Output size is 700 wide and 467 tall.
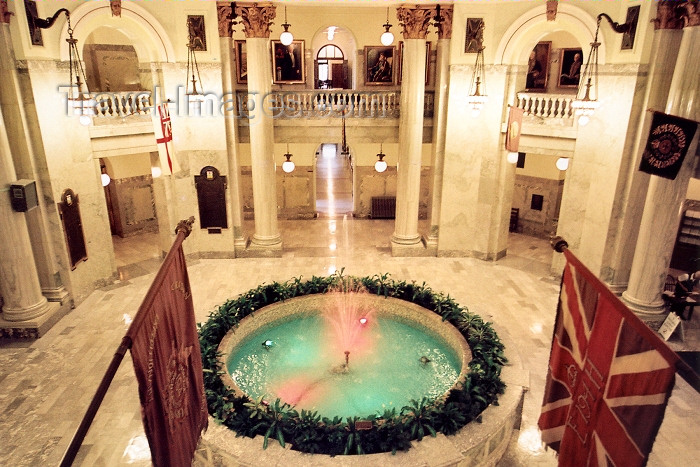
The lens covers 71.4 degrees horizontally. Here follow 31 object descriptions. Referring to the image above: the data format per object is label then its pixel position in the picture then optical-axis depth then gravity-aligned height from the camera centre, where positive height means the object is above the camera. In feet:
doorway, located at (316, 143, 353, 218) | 62.64 -12.89
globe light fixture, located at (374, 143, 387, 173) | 44.35 -5.79
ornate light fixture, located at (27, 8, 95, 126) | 31.91 +1.65
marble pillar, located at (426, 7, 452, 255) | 41.83 -1.47
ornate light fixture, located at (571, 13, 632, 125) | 32.81 +1.33
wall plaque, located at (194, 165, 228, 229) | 43.98 -8.76
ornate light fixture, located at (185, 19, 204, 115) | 40.34 +2.92
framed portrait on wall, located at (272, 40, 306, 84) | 55.26 +3.93
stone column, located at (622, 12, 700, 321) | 28.63 -6.72
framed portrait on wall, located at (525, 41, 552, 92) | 52.90 +3.41
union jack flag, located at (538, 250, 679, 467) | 11.64 -7.33
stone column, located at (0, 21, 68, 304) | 31.12 -4.05
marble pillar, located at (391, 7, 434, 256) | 42.14 -2.83
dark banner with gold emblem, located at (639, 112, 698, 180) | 28.25 -2.53
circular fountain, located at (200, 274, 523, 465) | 20.29 -13.81
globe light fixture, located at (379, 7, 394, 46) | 41.83 +5.05
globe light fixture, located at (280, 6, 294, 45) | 42.75 +5.15
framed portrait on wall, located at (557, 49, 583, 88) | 50.70 +3.33
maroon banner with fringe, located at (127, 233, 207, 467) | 12.16 -7.50
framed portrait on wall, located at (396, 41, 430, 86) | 55.26 +3.76
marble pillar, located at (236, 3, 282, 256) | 41.50 -2.88
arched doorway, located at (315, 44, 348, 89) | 75.56 +4.96
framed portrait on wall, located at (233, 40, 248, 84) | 55.26 +3.65
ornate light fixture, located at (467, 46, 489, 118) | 41.16 +1.53
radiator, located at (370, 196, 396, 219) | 58.44 -12.55
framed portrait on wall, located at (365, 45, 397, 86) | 55.52 +3.85
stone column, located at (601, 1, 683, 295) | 32.04 -3.53
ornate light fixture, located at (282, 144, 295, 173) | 45.17 -6.06
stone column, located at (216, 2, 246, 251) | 41.09 -2.08
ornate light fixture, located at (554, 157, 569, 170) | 39.22 -4.94
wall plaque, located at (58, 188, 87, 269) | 35.55 -9.27
